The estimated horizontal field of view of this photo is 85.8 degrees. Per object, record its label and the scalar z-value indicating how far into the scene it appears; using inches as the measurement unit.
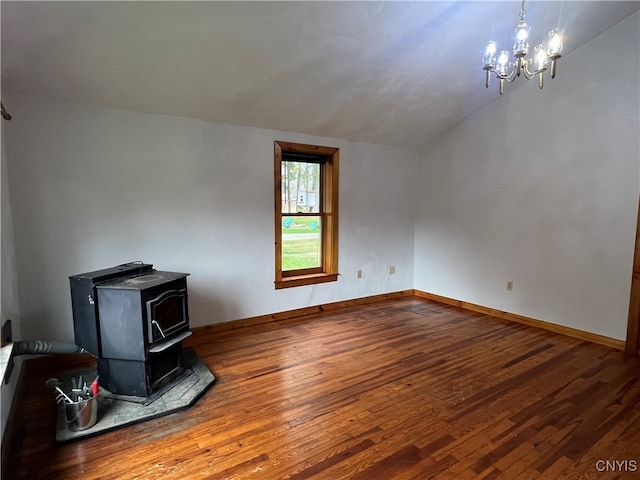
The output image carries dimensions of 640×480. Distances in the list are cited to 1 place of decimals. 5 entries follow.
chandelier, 85.2
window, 163.3
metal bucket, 78.7
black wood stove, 88.6
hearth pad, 80.3
